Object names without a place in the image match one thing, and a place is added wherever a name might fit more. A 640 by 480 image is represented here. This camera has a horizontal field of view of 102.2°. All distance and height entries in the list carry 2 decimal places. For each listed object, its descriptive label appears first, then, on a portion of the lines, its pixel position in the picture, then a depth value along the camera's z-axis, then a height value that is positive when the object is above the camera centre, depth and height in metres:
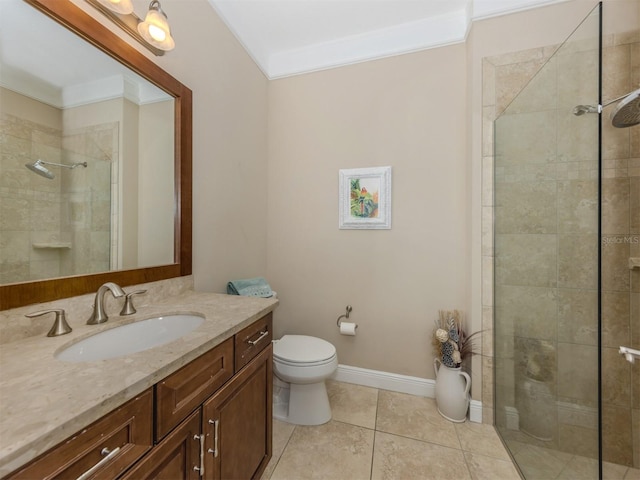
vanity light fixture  1.00 +0.90
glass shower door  1.04 -0.13
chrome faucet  0.93 -0.27
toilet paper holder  2.05 -0.61
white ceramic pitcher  1.63 -0.99
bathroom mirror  0.83 +0.30
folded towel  1.68 -0.33
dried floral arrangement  1.66 -0.68
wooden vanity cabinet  0.51 -0.51
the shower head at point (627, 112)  1.05 +0.56
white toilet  1.53 -0.82
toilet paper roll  1.96 -0.68
